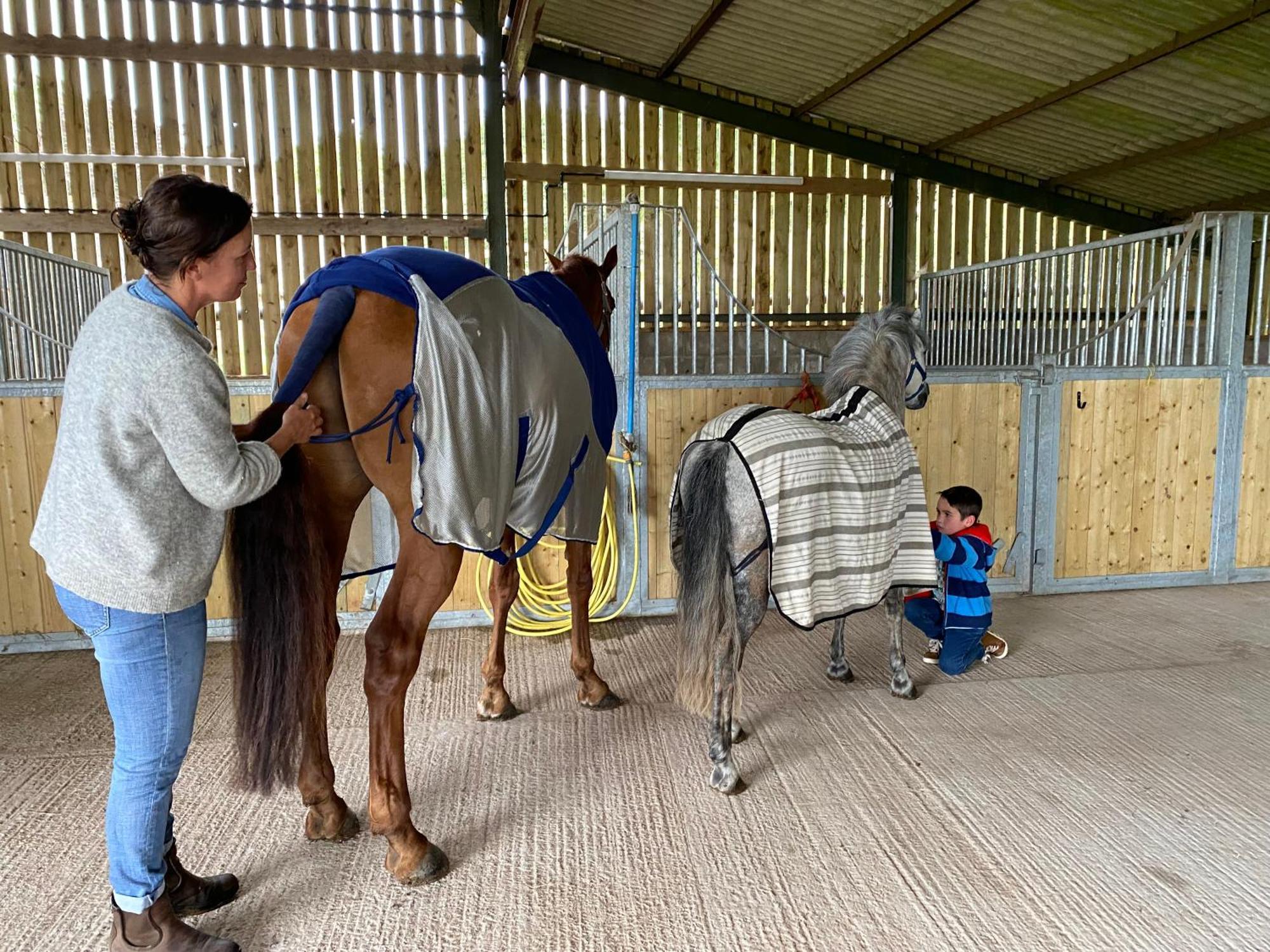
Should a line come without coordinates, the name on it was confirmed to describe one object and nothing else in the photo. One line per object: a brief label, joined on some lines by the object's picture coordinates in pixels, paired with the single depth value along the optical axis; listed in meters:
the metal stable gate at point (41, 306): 3.36
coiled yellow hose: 3.28
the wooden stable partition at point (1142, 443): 3.85
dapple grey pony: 2.10
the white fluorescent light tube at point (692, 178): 5.81
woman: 1.21
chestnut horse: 1.54
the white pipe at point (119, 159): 5.88
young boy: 2.87
